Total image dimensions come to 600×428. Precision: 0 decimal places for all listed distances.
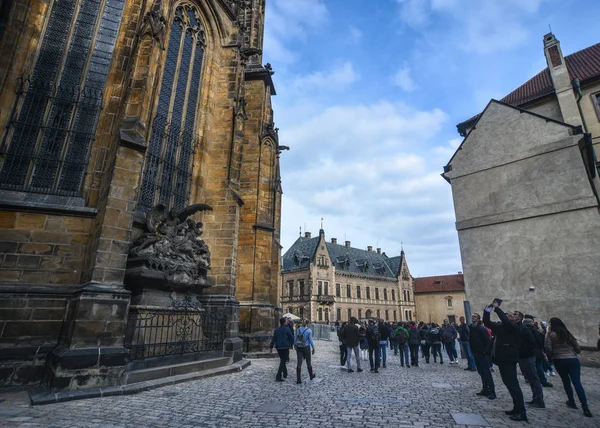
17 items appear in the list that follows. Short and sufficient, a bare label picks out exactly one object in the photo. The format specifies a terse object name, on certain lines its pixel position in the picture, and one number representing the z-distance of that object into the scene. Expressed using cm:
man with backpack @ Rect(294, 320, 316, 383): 783
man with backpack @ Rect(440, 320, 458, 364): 1209
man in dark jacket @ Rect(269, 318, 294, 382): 773
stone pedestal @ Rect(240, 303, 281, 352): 1223
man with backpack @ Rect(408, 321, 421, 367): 1162
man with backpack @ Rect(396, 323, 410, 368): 1184
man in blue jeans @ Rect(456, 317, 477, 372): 1042
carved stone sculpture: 766
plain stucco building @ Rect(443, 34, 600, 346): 1191
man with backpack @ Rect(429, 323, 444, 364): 1303
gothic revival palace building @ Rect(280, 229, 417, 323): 4378
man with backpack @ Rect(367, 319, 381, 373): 1002
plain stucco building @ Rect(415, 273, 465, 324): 5147
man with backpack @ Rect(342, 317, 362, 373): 976
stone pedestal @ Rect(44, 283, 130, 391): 561
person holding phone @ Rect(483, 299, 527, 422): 487
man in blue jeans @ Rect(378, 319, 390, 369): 1154
